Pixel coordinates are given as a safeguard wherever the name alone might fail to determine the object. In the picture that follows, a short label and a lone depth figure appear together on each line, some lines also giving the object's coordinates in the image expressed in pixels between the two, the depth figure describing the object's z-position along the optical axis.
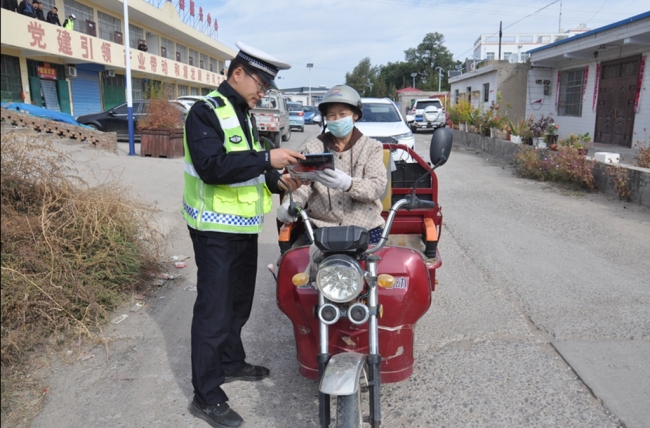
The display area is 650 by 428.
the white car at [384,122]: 11.41
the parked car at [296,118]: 28.66
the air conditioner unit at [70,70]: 22.53
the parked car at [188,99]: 21.03
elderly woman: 3.29
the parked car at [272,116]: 17.08
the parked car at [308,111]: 39.47
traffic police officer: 2.71
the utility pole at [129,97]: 14.14
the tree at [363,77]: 87.69
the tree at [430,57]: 89.31
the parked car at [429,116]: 28.75
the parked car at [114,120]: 17.64
